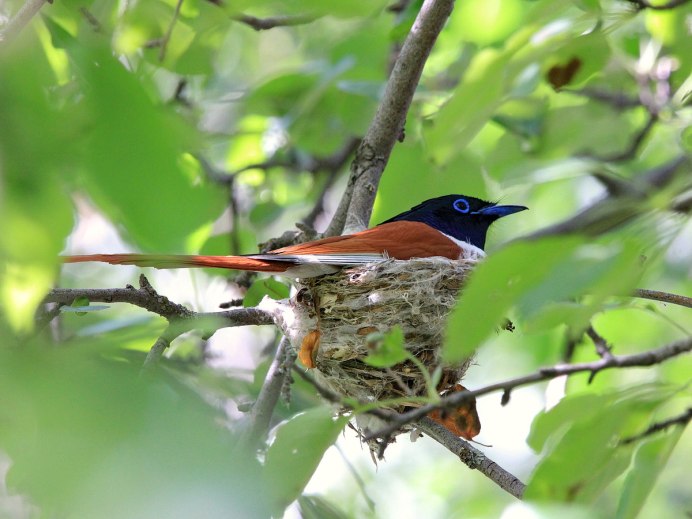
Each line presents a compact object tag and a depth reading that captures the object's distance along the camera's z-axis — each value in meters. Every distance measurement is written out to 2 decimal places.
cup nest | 7.01
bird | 7.21
